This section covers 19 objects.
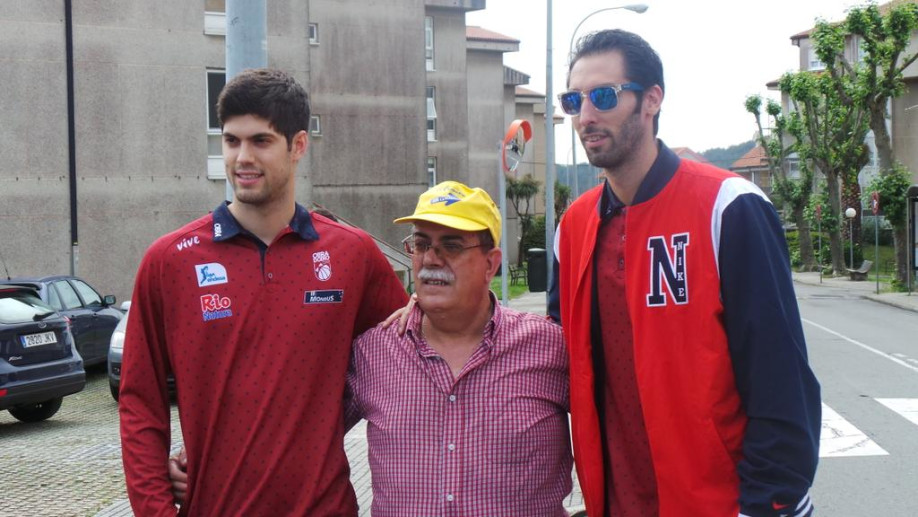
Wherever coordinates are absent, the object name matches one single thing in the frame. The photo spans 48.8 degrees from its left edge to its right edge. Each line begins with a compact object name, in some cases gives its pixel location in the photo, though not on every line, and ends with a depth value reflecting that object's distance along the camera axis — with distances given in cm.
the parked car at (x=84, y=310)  1463
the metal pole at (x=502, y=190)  1163
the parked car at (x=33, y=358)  1084
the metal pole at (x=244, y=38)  534
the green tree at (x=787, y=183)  5194
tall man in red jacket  266
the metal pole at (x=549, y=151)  2038
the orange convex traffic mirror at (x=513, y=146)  1220
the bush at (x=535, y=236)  5247
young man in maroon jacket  305
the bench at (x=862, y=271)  4325
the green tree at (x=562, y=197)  5894
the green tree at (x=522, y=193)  5334
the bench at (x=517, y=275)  3801
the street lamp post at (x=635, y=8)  2609
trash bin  1241
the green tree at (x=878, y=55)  3394
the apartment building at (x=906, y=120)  4997
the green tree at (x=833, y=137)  4450
